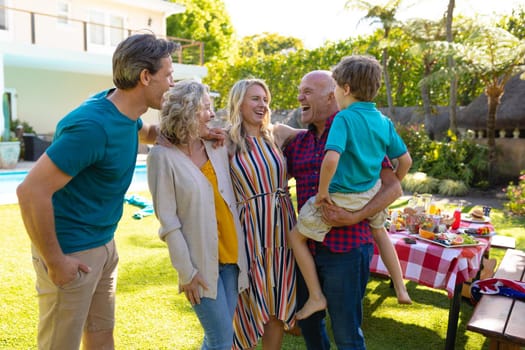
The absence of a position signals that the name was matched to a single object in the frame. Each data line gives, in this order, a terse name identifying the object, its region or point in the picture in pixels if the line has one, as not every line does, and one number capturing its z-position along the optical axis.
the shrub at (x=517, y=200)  8.53
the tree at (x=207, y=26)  32.97
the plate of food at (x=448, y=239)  3.70
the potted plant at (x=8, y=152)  13.41
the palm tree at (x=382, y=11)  14.04
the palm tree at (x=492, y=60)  11.08
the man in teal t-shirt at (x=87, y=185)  1.90
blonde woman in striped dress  2.67
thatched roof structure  11.62
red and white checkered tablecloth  3.52
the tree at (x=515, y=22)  13.91
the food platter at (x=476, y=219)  4.62
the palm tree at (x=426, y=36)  13.67
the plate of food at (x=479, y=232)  4.18
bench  2.77
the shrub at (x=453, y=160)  11.20
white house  15.98
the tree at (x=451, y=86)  12.31
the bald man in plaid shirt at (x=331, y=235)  2.55
